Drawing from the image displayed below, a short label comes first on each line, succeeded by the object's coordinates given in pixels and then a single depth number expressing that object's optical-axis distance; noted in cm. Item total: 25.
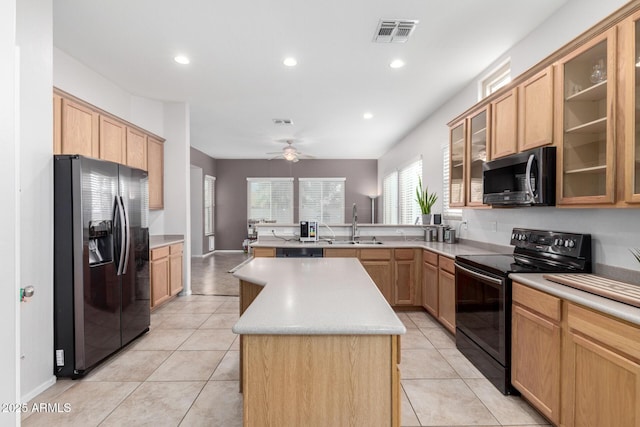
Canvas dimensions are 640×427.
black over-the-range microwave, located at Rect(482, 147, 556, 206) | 221
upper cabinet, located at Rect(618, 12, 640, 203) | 163
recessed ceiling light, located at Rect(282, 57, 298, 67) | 335
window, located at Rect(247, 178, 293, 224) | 970
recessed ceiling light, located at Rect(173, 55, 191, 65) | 331
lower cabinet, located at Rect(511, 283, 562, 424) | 182
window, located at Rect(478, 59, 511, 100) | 329
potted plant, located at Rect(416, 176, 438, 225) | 463
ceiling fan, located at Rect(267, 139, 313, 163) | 655
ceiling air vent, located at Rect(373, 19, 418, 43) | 268
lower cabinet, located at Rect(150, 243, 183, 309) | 395
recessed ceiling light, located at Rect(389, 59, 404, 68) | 337
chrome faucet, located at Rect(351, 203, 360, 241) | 460
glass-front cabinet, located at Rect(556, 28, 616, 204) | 177
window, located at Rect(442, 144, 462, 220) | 455
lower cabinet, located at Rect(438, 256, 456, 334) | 322
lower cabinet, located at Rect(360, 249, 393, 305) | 414
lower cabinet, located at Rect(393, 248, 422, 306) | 413
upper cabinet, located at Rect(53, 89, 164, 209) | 309
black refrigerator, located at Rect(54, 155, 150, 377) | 241
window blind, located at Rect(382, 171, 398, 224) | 768
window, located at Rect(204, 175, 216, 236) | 880
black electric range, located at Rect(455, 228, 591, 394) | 222
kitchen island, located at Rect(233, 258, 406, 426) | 123
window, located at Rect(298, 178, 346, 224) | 970
